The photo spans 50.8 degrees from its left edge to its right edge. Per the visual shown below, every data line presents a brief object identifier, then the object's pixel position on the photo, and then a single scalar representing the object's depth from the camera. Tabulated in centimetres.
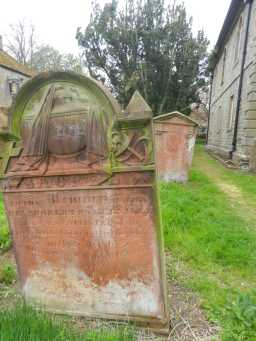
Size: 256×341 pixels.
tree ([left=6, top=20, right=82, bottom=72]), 3072
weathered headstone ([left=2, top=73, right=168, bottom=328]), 190
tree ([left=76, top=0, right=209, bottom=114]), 1766
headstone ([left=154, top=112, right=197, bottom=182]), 654
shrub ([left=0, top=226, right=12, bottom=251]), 347
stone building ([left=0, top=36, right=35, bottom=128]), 1948
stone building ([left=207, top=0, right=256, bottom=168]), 952
